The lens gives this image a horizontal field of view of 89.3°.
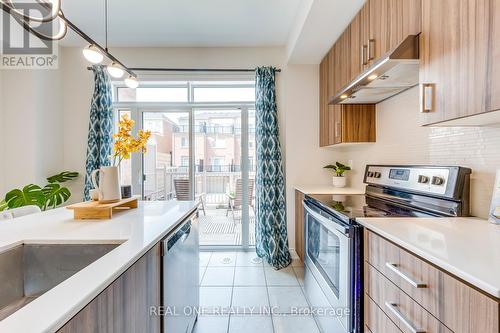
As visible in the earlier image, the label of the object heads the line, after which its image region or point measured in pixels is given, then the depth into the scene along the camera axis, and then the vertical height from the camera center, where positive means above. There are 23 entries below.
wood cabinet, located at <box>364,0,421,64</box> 1.34 +0.83
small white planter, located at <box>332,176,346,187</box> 2.84 -0.22
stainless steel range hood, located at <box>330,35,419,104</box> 1.28 +0.54
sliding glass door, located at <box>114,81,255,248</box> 3.40 +0.26
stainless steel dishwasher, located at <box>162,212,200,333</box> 1.25 -0.67
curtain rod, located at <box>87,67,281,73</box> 3.20 +1.19
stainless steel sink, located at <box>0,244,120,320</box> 1.03 -0.41
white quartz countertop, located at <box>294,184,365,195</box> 2.40 -0.28
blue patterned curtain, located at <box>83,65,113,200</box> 3.09 +0.43
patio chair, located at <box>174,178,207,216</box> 3.48 -0.36
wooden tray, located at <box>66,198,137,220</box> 1.42 -0.27
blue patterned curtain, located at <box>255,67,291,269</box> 3.05 -0.06
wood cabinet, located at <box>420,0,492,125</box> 0.90 +0.42
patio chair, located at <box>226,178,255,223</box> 3.50 -0.47
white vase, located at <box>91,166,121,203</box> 1.54 -0.13
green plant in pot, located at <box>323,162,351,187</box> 2.85 -0.14
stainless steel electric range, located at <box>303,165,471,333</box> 1.32 -0.33
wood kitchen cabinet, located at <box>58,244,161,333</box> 0.65 -0.45
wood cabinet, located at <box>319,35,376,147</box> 2.29 +0.48
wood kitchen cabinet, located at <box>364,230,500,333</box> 0.68 -0.45
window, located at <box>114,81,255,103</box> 3.40 +0.95
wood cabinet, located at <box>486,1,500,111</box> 0.87 +0.36
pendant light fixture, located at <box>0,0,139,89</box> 1.13 +0.73
